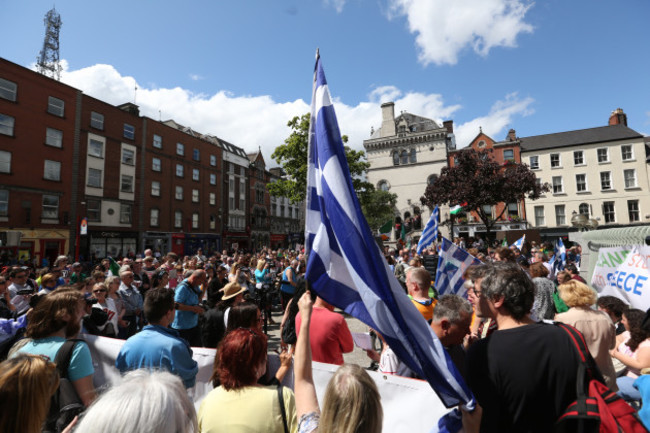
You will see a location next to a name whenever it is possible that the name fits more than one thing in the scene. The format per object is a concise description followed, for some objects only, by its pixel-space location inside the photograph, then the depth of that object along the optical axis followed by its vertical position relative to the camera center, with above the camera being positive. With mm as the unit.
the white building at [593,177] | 33250 +6387
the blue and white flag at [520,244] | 12295 -248
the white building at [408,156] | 45344 +11987
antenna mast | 39750 +25182
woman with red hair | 1803 -919
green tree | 22359 +5342
